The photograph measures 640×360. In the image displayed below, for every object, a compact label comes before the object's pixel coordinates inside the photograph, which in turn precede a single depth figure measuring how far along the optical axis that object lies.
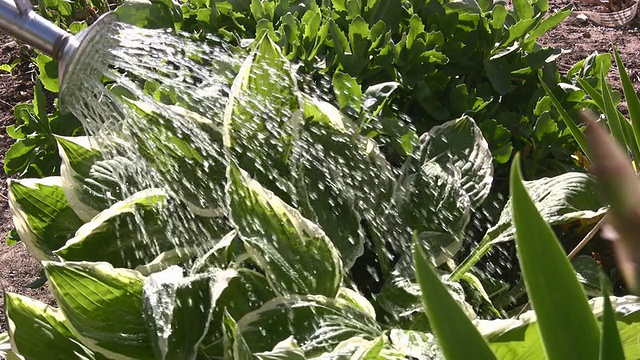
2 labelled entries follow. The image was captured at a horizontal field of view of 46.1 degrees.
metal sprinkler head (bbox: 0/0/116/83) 1.19
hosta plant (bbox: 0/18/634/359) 1.23
